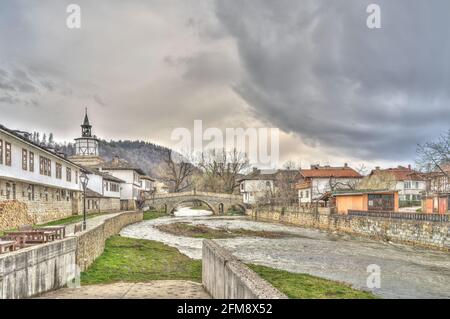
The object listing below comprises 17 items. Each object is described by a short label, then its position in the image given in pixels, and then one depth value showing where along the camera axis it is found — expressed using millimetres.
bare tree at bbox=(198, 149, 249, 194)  80812
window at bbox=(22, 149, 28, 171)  23134
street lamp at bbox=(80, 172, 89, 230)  18967
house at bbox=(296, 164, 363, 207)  63438
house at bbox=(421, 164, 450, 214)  38344
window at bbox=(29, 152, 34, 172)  24500
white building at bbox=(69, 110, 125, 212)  45094
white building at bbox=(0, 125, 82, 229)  21016
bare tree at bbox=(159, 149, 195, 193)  75600
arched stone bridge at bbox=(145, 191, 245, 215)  68812
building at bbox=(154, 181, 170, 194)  134550
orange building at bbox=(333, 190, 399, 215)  37531
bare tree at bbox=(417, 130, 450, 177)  36344
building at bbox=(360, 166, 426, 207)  56844
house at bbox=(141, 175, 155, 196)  75188
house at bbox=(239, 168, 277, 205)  77506
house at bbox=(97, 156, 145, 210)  61000
